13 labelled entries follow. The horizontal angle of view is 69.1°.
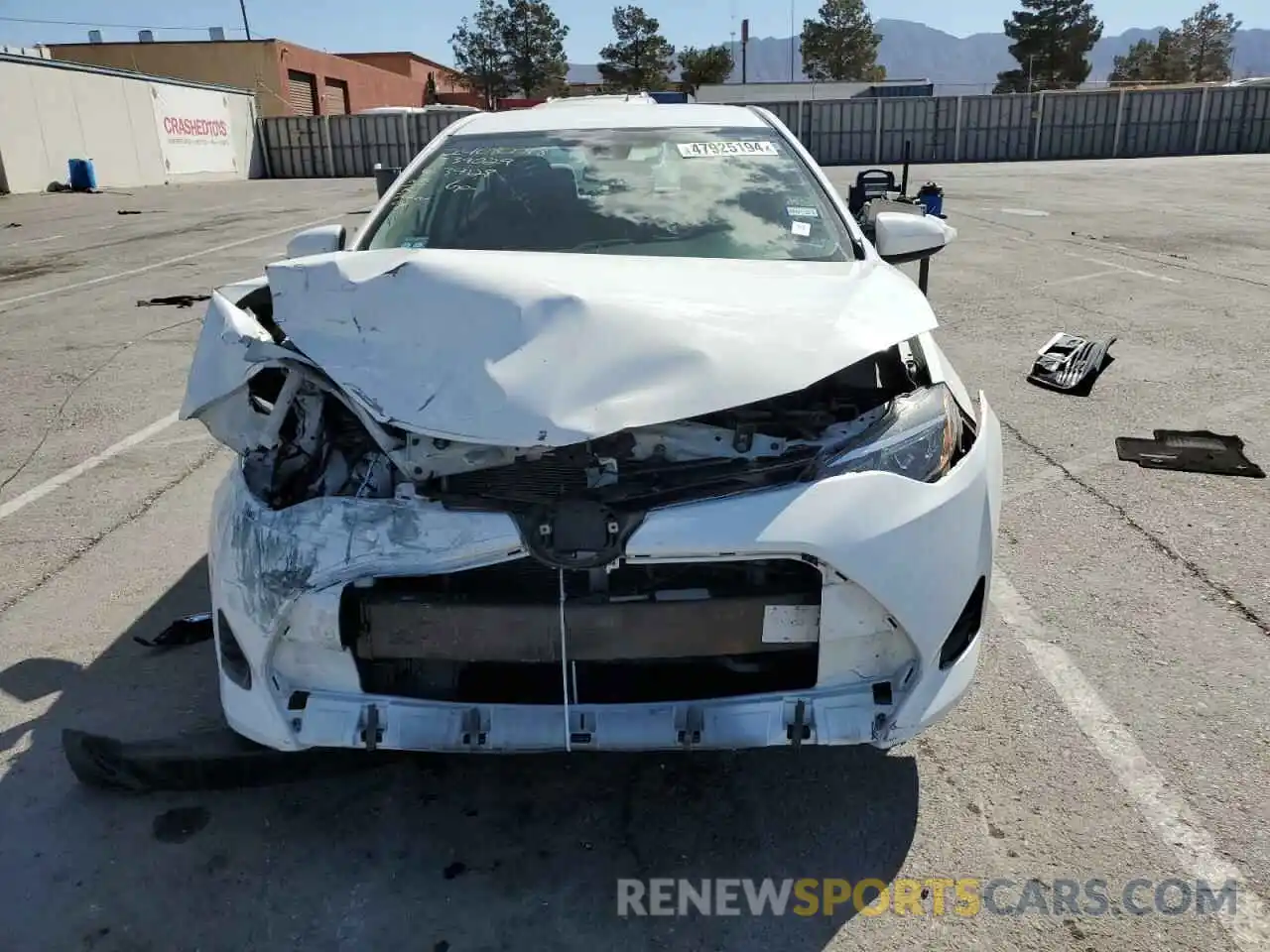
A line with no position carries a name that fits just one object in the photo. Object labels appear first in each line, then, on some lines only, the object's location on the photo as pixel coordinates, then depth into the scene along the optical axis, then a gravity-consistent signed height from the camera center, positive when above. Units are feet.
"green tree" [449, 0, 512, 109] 196.03 +19.96
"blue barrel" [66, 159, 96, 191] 79.46 -0.45
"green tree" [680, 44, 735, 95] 210.18 +17.65
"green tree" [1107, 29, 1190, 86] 248.93 +18.05
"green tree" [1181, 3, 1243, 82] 260.83 +23.76
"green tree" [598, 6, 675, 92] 199.00 +19.93
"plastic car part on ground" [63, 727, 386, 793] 7.85 -4.83
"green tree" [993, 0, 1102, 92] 205.36 +19.60
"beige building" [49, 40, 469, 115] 125.70 +13.11
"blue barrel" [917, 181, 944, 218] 33.01 -2.00
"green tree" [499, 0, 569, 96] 195.21 +21.86
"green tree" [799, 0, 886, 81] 223.92 +23.34
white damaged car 6.47 -2.47
